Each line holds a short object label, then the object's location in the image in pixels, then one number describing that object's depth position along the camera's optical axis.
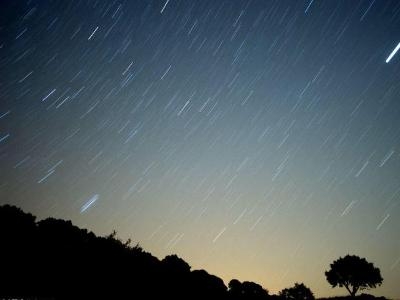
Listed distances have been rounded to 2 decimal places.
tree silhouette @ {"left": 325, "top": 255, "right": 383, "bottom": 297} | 50.53
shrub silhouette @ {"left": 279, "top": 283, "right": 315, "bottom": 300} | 67.12
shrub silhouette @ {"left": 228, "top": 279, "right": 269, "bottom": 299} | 52.94
